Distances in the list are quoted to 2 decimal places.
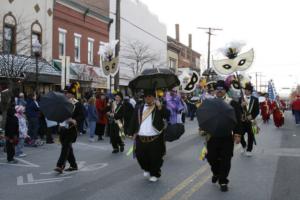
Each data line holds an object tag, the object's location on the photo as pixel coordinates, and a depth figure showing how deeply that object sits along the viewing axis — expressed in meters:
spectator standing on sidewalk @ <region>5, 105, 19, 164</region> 10.99
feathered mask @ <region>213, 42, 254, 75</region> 14.48
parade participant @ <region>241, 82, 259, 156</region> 11.79
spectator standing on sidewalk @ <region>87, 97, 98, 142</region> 16.58
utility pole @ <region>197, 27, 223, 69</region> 53.75
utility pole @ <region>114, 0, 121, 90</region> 22.78
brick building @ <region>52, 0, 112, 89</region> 27.88
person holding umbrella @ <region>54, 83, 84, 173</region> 9.24
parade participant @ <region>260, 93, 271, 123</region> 25.97
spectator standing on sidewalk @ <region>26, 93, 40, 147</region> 14.58
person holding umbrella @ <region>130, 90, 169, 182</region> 8.48
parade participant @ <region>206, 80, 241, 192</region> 7.61
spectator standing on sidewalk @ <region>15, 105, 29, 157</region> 11.96
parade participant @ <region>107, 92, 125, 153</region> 12.53
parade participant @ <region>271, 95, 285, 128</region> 22.81
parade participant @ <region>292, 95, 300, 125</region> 25.14
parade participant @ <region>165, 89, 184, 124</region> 14.51
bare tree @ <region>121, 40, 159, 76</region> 39.34
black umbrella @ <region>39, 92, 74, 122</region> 8.95
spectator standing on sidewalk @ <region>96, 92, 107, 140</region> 16.91
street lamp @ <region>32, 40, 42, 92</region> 17.33
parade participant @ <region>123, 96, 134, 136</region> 11.45
